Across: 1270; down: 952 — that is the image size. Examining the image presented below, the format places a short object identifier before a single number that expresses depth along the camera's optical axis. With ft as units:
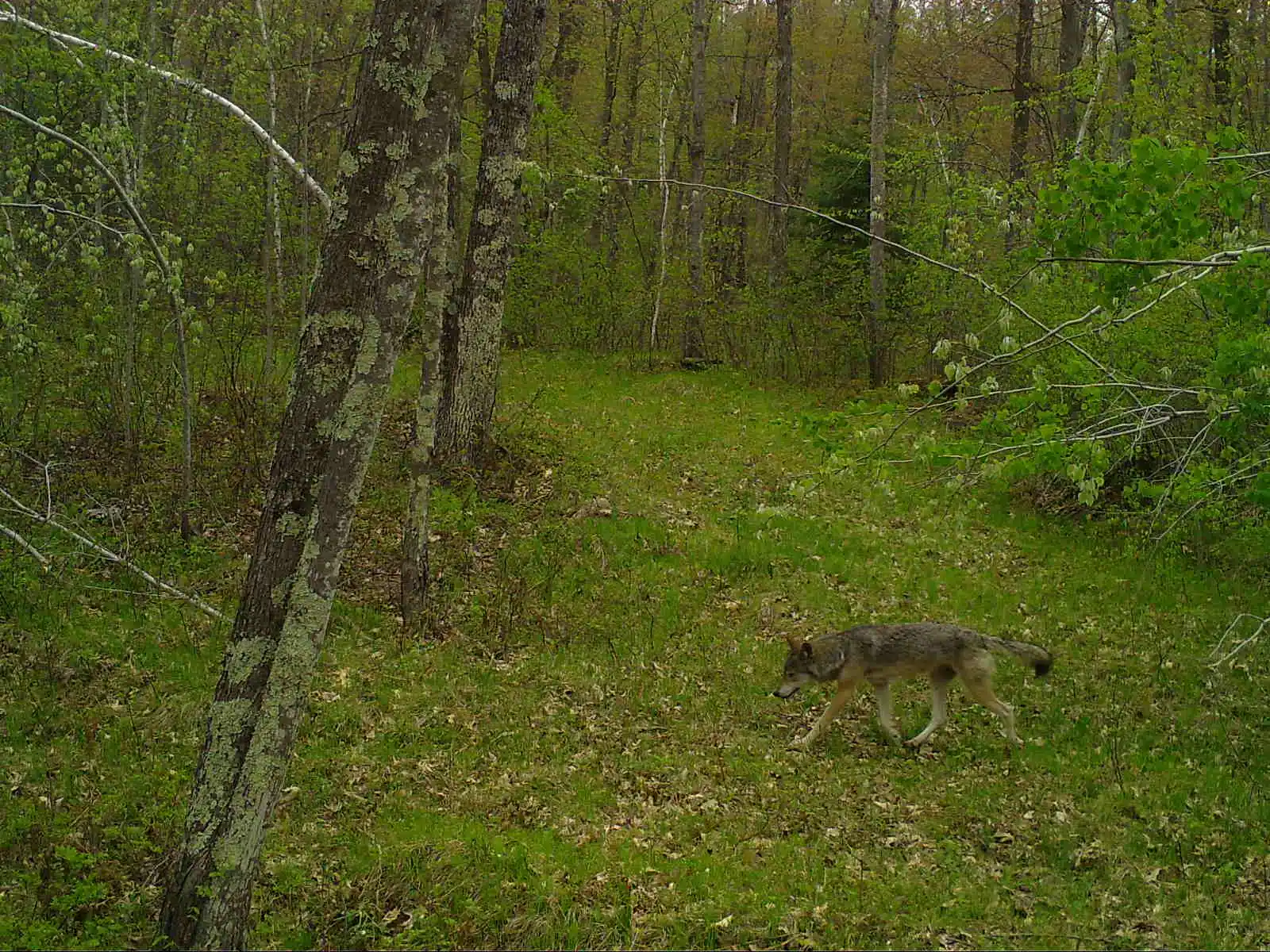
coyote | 29.89
